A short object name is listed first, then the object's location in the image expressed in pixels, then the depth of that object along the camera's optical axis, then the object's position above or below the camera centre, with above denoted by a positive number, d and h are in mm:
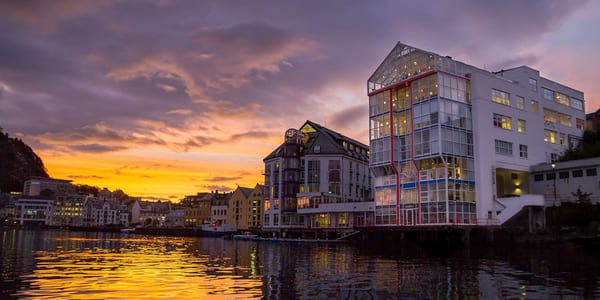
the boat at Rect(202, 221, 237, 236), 125000 -5364
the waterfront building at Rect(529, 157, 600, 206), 61719 +4856
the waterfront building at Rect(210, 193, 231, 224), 150500 +251
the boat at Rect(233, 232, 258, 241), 95975 -5661
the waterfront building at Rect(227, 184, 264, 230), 138250 +1242
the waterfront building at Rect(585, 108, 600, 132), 86438 +18175
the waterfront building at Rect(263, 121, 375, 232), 95375 +6920
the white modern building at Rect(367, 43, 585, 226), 62094 +11012
